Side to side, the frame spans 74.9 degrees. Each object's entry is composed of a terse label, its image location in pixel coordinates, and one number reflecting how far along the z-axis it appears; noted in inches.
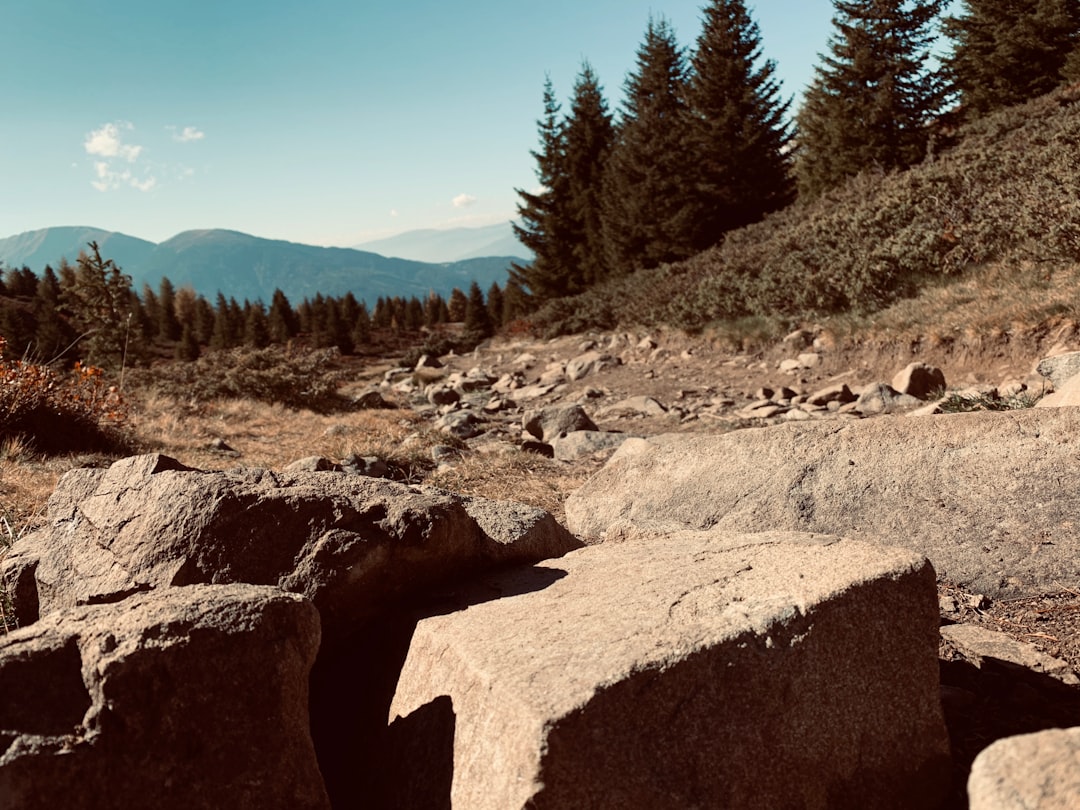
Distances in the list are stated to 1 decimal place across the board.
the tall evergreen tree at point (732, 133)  829.8
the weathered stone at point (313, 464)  221.8
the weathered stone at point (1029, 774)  48.0
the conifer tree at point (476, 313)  1300.4
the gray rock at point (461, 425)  358.0
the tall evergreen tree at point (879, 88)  692.1
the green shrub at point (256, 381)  529.0
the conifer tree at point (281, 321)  1542.4
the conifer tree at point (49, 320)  1239.5
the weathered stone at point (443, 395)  533.0
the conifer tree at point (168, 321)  1779.0
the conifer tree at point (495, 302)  1605.6
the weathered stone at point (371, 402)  503.9
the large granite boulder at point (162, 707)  62.3
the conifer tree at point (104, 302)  745.6
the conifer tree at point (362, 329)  1460.4
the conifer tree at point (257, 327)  1438.2
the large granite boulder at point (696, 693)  66.2
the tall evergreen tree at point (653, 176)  834.8
